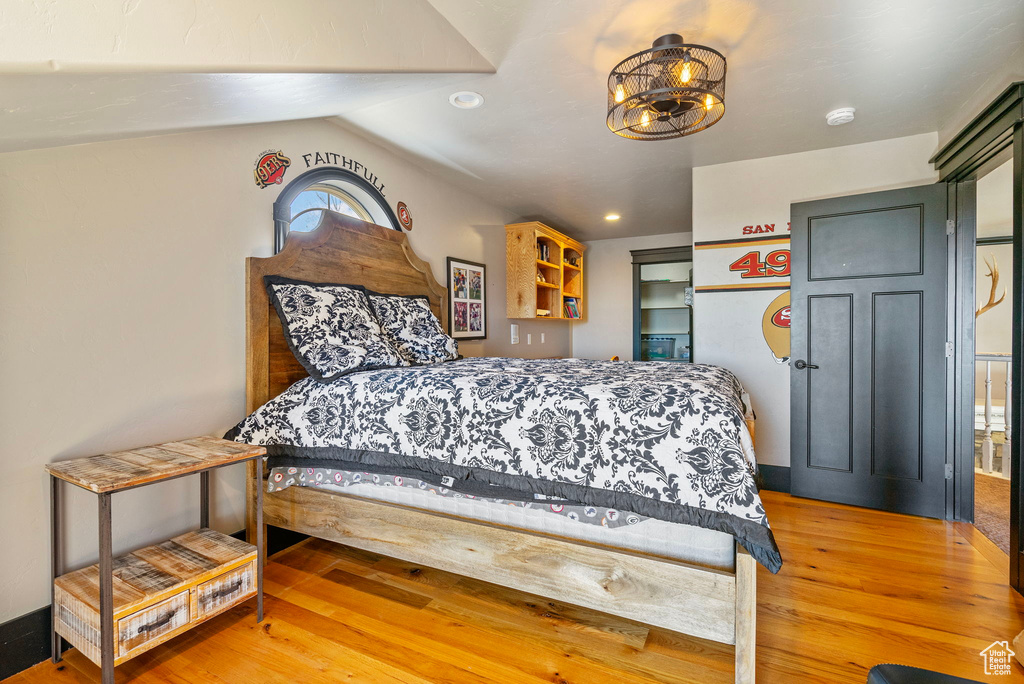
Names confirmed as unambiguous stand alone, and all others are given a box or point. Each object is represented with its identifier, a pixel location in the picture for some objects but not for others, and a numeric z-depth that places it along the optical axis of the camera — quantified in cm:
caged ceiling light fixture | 176
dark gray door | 283
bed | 138
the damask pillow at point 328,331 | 219
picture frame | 385
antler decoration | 436
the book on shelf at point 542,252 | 500
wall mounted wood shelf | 465
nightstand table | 136
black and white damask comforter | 137
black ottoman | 74
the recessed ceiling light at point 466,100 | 239
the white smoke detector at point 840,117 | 264
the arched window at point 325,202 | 247
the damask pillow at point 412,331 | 273
